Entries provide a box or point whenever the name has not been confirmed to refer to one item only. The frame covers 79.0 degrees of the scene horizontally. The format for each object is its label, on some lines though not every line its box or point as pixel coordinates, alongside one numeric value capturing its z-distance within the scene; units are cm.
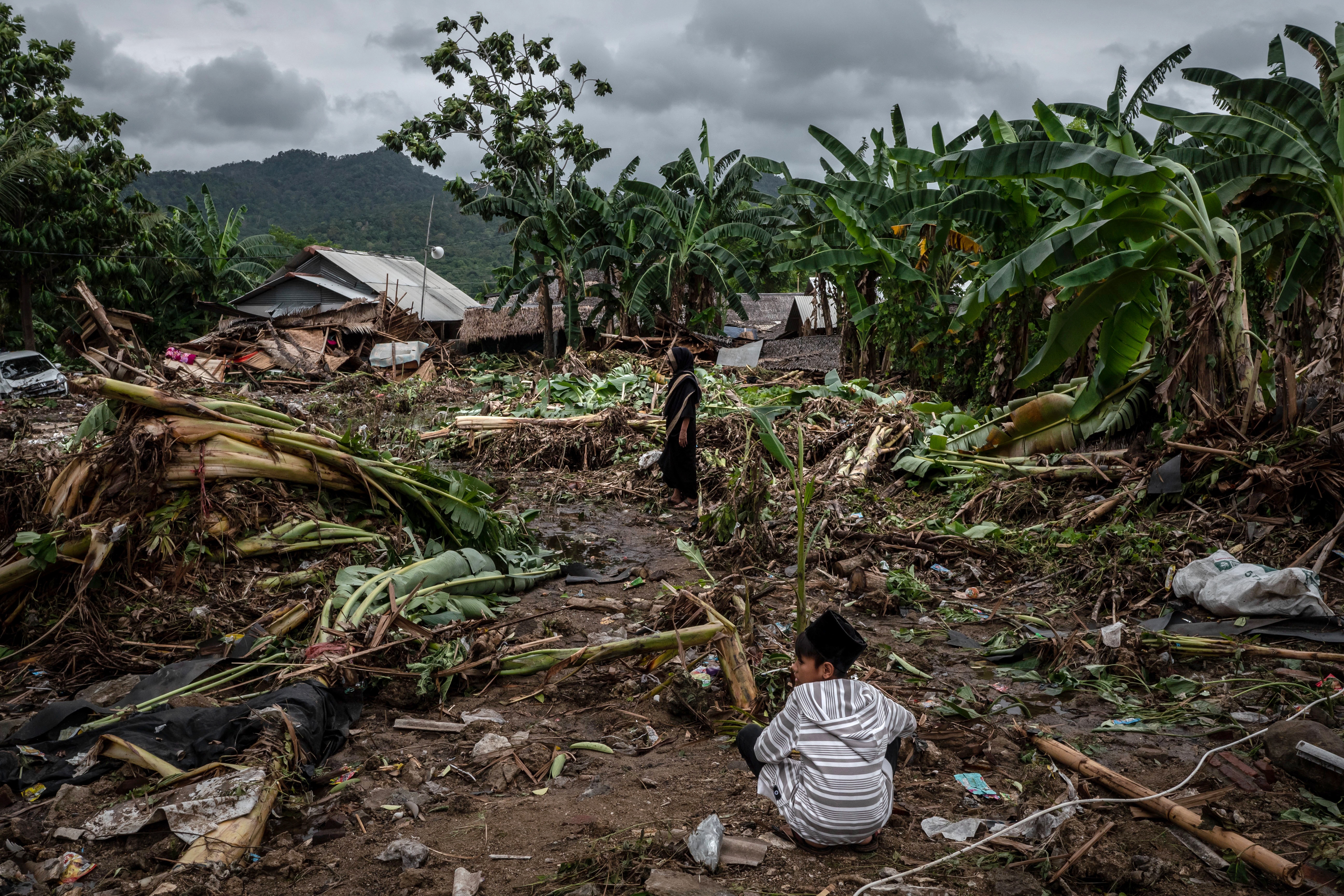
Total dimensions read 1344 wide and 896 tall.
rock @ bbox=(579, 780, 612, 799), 315
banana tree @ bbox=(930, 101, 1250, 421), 588
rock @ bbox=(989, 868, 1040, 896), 237
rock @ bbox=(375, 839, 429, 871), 265
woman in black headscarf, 771
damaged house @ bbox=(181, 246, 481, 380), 1923
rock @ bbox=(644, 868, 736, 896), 231
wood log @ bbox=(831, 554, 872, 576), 582
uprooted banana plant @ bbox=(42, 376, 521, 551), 464
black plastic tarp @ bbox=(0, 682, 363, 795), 310
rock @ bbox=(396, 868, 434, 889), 253
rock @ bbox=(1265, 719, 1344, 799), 277
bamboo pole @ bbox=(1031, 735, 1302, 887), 235
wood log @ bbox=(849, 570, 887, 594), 545
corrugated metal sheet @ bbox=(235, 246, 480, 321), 2564
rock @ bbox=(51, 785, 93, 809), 293
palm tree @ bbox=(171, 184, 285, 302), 2472
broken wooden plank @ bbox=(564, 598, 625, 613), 529
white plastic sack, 423
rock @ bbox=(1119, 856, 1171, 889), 238
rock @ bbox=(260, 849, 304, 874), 263
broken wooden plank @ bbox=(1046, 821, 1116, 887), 240
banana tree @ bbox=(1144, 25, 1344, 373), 595
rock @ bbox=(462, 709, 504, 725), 384
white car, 1627
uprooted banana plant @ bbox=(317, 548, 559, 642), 436
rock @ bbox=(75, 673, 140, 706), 374
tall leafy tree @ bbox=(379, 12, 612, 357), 1955
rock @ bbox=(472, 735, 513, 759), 350
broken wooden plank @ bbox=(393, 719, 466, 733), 371
